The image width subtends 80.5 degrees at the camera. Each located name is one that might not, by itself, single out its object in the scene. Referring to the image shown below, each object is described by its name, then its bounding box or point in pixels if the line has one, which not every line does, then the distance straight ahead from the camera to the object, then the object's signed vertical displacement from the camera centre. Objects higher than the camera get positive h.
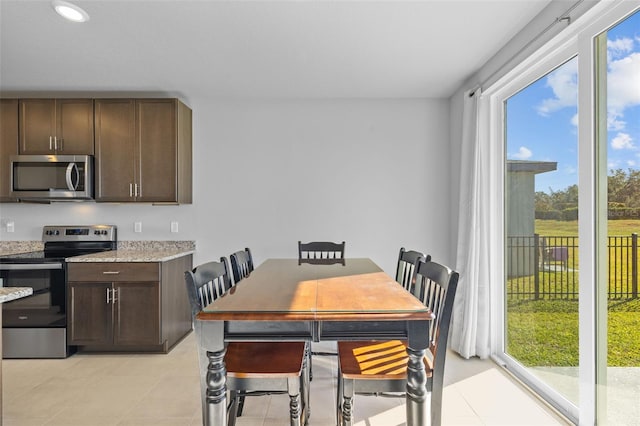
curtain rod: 2.03 +1.07
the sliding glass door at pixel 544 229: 2.29 -0.12
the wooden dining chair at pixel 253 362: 1.63 -0.68
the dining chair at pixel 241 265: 2.42 -0.35
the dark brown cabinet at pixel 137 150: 3.60 +0.62
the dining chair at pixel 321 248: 3.34 -0.31
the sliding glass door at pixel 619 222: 1.78 -0.05
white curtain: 3.09 -0.32
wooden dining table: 1.47 -0.46
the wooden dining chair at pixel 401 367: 1.61 -0.68
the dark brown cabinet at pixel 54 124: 3.58 +0.86
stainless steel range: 3.16 -0.81
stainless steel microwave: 3.52 +0.36
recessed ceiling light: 2.21 +1.23
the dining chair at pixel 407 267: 2.30 -0.36
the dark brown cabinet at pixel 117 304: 3.25 -0.77
